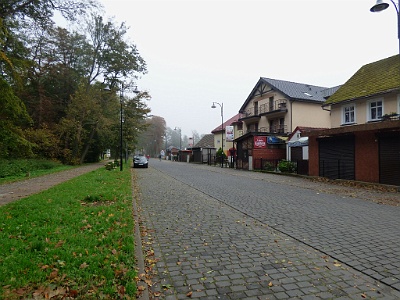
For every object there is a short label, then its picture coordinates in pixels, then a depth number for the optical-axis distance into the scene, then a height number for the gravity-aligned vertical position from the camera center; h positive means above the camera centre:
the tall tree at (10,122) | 12.47 +2.01
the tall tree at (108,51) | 32.19 +13.18
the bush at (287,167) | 21.66 -0.86
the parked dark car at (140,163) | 32.81 -0.70
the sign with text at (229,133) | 34.91 +3.10
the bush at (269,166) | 24.85 -0.89
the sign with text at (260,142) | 27.08 +1.51
